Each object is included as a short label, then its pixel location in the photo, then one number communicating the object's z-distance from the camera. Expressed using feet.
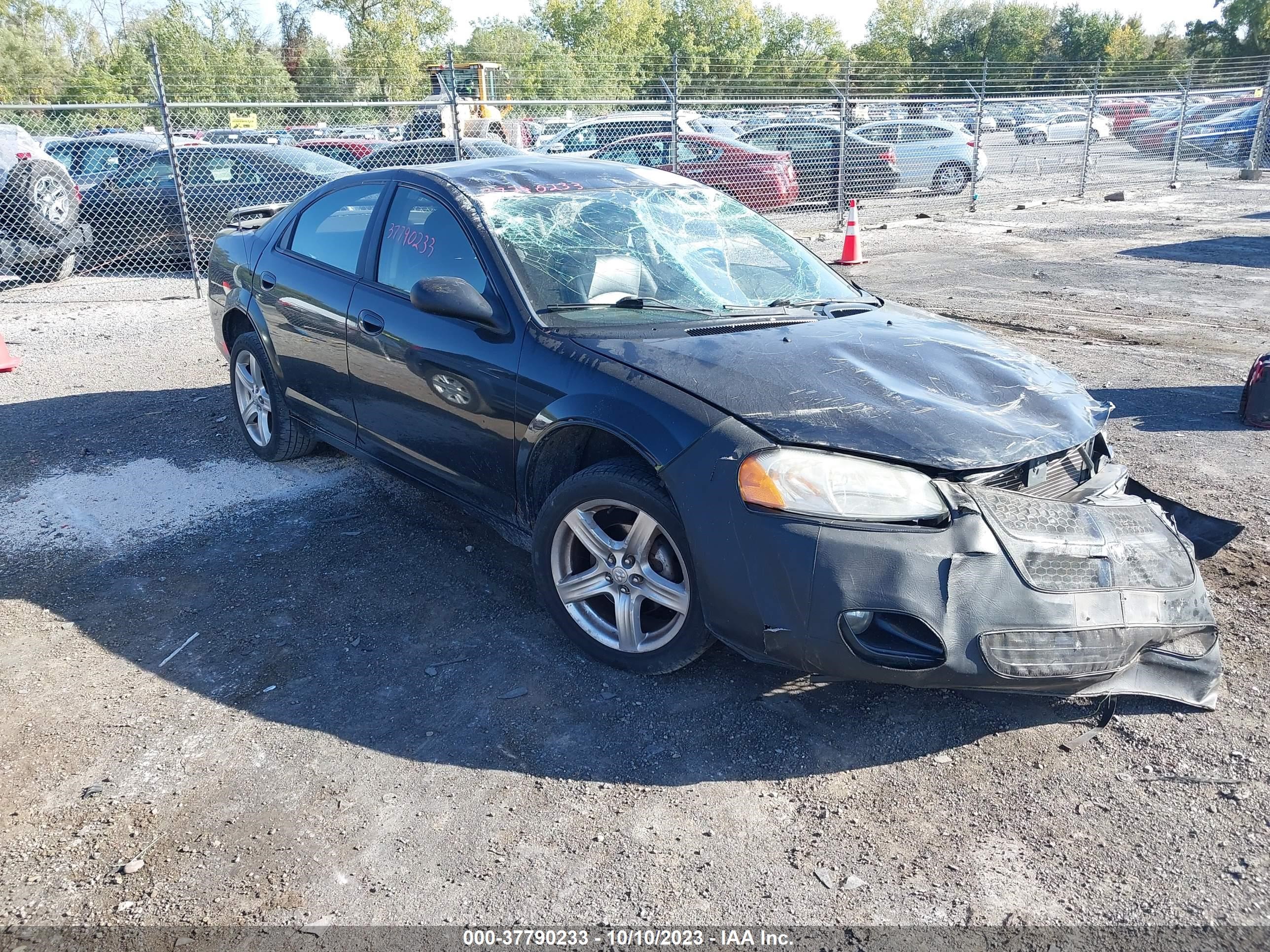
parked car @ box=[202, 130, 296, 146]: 61.77
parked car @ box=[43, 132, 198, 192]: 43.32
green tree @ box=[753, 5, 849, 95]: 196.13
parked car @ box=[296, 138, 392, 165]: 54.39
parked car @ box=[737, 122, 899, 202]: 53.93
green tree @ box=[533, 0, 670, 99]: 204.74
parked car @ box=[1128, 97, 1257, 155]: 78.31
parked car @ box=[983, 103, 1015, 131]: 73.00
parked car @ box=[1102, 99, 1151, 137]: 94.27
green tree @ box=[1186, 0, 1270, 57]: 174.09
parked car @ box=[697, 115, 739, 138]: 67.72
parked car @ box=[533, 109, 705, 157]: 54.49
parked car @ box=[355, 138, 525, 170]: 46.62
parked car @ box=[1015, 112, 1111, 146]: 80.59
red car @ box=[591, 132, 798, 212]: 51.24
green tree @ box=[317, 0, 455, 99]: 153.99
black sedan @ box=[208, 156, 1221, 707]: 9.07
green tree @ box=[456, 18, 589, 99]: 132.57
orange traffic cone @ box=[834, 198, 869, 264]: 39.60
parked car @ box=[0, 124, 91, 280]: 36.29
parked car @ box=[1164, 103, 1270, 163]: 77.61
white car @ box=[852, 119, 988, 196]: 59.77
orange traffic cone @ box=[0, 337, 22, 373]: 25.54
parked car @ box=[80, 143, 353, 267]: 41.16
